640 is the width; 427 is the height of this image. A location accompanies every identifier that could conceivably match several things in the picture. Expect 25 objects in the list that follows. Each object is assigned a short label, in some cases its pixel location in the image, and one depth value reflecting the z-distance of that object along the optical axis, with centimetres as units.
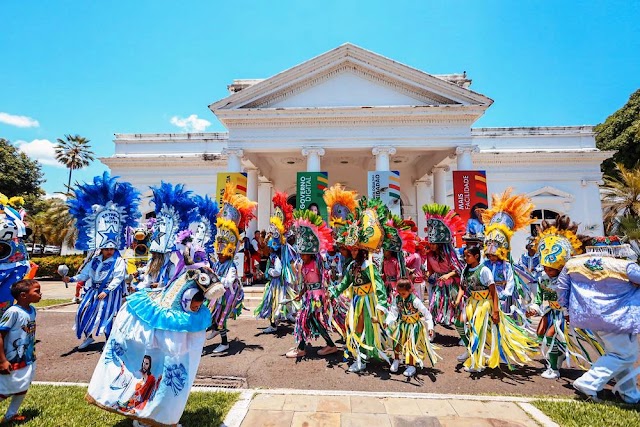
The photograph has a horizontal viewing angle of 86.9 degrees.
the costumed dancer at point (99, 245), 606
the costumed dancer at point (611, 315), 387
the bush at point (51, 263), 1989
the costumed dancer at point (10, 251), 409
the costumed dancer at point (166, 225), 532
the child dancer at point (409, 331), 488
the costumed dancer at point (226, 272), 626
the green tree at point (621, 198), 1839
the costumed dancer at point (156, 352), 284
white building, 1709
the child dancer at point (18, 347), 326
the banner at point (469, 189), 1567
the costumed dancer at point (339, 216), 570
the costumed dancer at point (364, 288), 500
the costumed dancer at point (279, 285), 747
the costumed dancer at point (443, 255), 686
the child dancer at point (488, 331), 489
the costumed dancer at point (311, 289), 576
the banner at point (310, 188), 1584
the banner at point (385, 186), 1562
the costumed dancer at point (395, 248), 559
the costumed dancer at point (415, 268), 719
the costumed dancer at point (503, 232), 523
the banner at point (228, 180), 1573
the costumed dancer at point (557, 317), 472
